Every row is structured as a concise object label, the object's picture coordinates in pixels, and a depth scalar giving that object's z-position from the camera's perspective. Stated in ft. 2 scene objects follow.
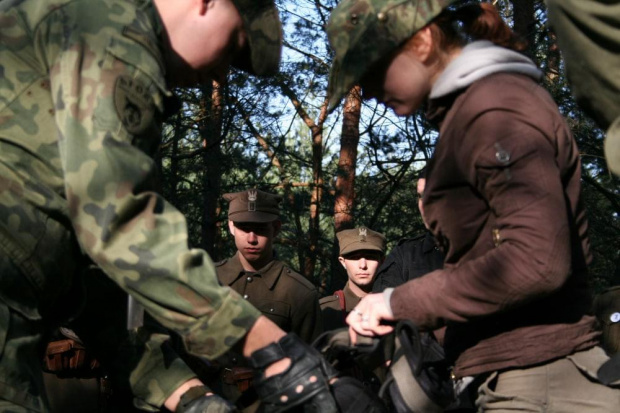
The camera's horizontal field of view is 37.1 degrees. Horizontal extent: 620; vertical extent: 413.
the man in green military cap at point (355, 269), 24.06
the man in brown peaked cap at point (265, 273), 21.84
